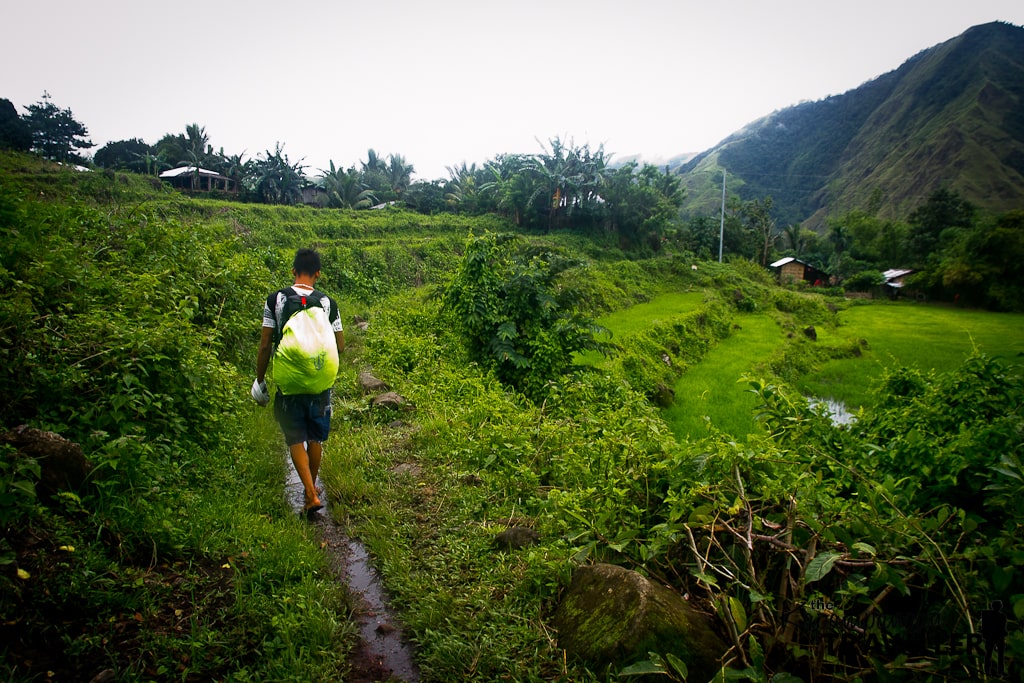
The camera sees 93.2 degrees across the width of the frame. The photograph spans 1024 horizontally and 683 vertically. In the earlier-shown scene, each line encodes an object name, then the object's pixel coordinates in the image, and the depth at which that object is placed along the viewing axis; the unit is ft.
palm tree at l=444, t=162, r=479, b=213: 96.07
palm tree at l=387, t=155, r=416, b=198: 129.18
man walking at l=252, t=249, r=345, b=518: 10.23
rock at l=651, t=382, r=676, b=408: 35.91
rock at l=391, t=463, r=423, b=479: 12.46
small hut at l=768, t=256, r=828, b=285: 125.54
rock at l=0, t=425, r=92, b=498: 7.49
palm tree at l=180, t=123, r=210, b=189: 109.09
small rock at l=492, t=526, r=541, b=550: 9.27
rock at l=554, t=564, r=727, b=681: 5.97
